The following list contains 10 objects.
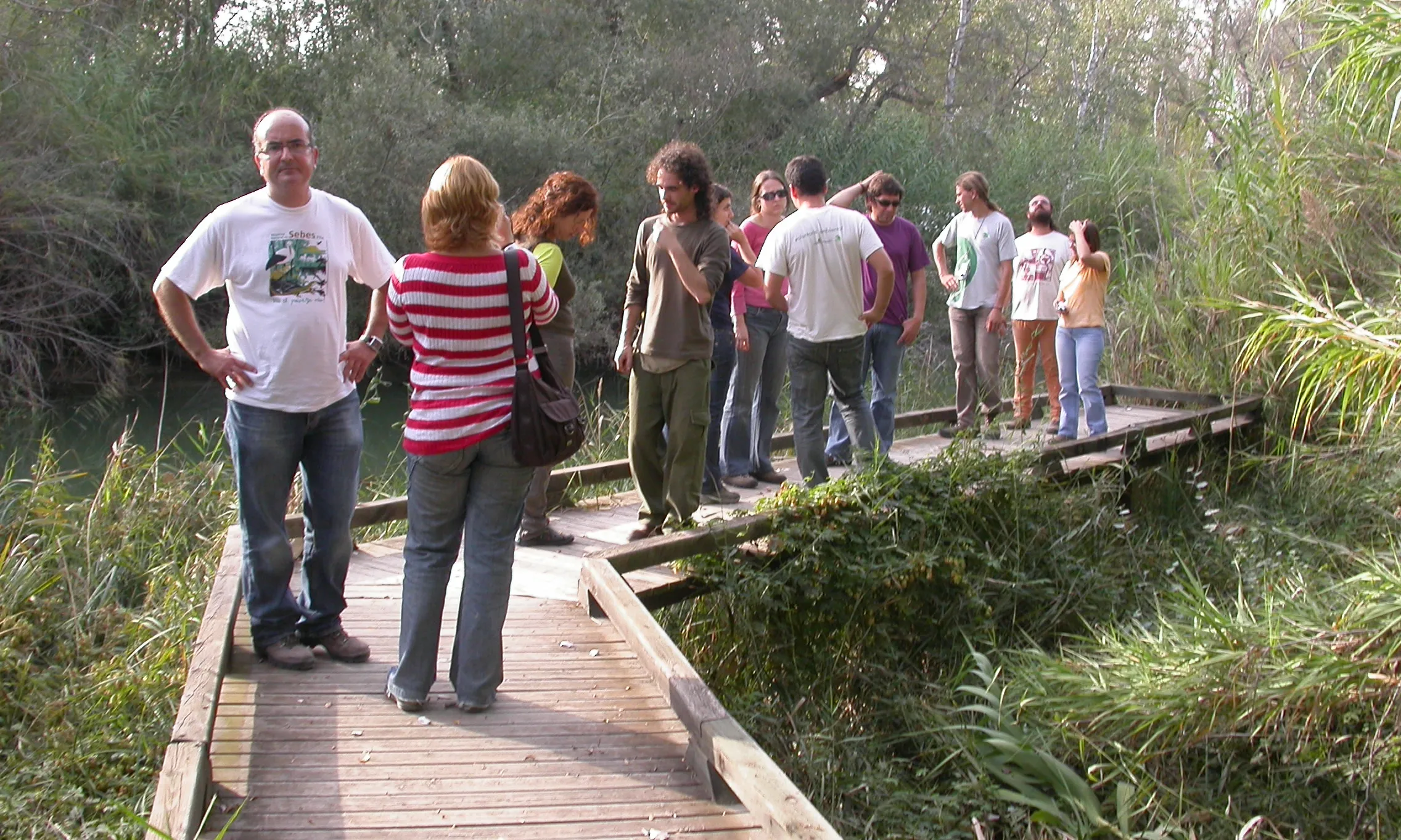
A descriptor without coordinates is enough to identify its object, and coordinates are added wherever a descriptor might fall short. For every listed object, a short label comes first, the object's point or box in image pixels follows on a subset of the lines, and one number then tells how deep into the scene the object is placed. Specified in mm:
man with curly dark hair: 5586
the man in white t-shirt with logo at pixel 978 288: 8602
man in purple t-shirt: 7867
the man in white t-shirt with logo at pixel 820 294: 6539
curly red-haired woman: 5340
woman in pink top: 7141
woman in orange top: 8602
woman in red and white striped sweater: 3826
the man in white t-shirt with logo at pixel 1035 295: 8703
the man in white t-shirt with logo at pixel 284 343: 4070
